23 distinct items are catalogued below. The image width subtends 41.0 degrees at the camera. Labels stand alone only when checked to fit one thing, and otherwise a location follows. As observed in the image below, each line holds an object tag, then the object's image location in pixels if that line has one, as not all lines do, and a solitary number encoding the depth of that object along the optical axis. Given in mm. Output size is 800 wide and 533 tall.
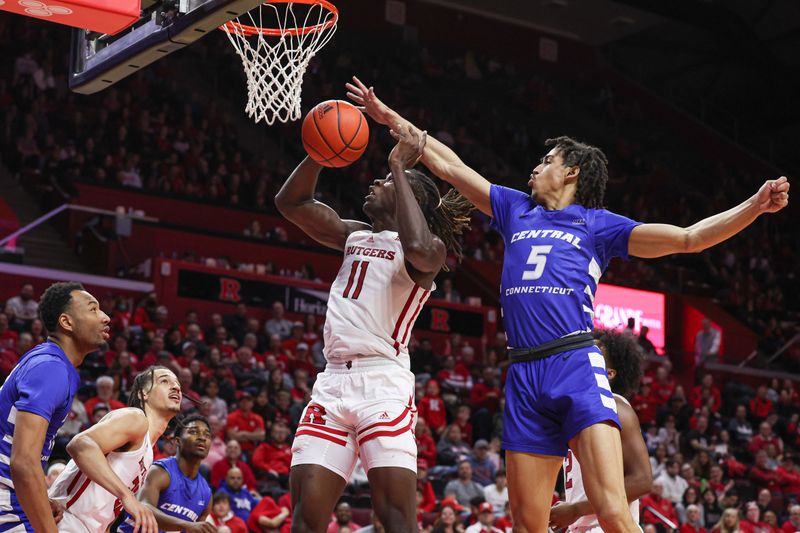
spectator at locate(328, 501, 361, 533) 11641
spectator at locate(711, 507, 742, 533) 14102
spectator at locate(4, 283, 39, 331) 13930
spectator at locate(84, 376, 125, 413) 12039
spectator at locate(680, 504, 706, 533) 14750
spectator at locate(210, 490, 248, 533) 10945
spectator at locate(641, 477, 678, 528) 14148
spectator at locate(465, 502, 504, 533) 12375
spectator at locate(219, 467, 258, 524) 11469
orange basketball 5555
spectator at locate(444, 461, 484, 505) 13414
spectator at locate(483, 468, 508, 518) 13391
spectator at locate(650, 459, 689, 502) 15328
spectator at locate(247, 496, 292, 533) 11328
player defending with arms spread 4613
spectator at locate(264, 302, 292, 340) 16422
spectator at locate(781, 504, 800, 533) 15430
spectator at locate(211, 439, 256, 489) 11852
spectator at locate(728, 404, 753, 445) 18719
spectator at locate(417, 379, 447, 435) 15391
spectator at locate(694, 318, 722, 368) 22141
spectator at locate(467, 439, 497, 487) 14211
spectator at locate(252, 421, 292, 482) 12648
